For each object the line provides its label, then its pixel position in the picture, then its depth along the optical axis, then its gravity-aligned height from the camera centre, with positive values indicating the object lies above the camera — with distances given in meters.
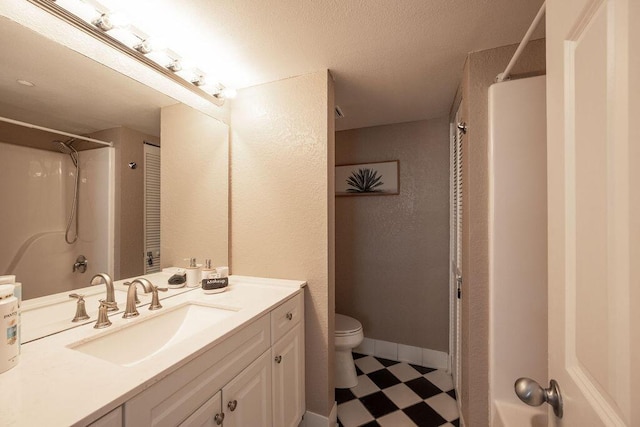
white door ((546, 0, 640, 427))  0.35 +0.01
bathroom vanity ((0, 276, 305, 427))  0.58 -0.45
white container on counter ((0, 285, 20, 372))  0.66 -0.30
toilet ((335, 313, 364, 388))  1.91 -1.07
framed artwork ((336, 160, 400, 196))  2.36 +0.34
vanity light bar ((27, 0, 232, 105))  0.96 +0.78
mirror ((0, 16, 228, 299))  0.84 +0.18
